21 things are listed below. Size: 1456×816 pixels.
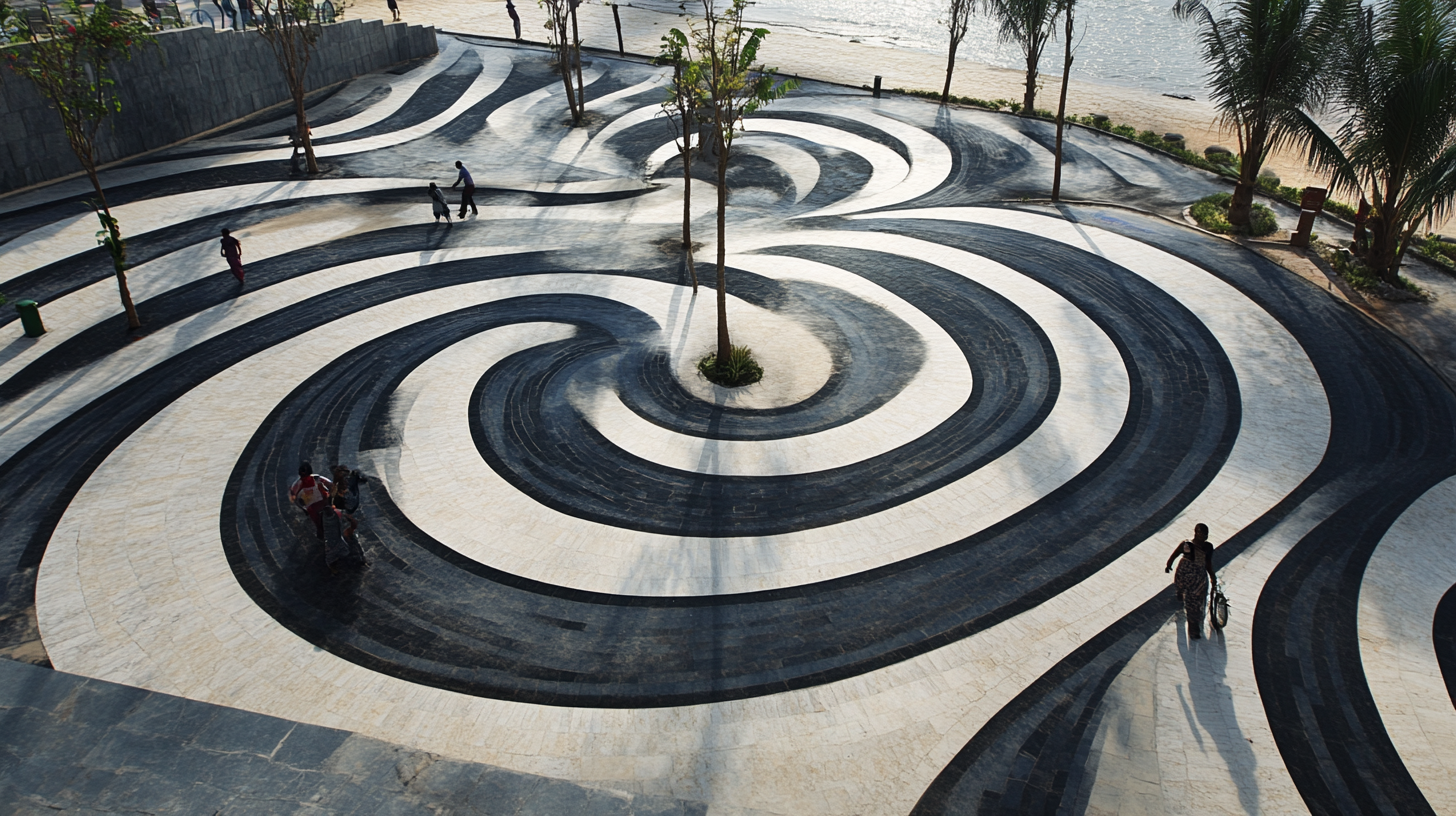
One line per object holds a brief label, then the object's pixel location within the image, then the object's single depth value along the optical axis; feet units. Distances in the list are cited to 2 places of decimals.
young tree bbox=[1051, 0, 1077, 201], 82.38
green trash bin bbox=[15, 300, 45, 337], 58.65
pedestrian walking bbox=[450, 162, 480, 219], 81.76
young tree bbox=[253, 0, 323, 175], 87.92
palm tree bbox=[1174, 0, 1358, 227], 67.56
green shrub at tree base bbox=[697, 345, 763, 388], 57.06
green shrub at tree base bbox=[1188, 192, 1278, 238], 77.61
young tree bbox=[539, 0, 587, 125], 111.86
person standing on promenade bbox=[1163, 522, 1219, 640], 34.96
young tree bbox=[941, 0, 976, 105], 125.18
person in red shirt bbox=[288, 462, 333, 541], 39.06
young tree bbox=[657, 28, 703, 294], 58.39
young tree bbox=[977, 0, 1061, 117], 116.47
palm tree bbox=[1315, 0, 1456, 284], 58.49
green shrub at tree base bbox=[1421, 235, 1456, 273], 72.08
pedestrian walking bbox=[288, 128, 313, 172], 91.25
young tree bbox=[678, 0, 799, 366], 52.03
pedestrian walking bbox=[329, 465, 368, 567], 39.40
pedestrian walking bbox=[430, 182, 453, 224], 79.15
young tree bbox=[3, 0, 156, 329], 55.62
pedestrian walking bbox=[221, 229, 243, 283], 66.08
